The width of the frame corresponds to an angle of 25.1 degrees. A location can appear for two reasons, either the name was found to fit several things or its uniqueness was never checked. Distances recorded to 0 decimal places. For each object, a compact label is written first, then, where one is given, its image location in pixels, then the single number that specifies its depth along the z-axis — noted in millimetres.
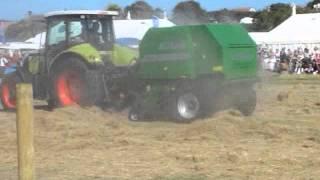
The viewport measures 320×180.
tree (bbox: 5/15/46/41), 58062
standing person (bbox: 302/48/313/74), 36344
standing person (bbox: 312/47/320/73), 35844
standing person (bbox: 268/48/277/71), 36594
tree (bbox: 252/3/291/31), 85938
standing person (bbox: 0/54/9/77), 33294
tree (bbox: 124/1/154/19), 47288
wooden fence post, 6047
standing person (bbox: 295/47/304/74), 36906
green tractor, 15648
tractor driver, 16389
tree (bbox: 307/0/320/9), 102250
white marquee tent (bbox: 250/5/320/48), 41625
